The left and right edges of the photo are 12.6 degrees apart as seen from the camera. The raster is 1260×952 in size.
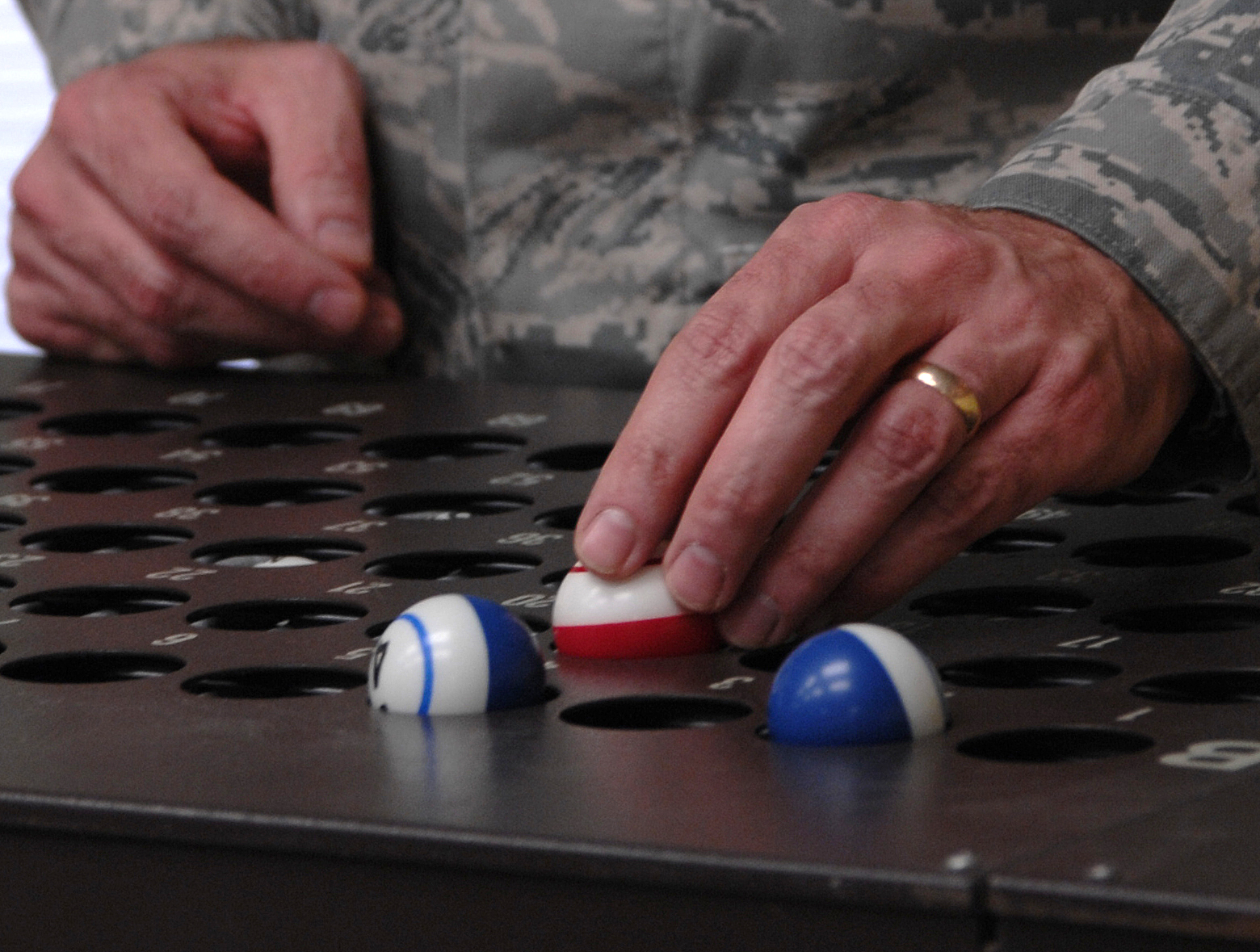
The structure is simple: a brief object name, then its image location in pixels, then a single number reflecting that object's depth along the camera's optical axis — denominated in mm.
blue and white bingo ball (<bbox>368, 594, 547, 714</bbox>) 1222
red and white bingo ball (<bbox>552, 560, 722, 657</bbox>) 1263
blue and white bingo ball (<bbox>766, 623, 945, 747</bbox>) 1192
